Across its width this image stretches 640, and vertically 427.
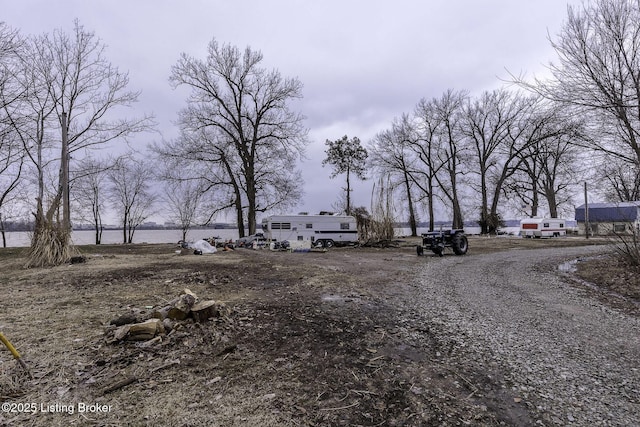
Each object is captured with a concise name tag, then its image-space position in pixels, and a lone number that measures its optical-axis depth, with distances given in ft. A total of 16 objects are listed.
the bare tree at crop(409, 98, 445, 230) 131.54
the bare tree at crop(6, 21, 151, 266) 34.09
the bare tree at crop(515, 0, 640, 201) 24.26
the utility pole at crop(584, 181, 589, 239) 105.60
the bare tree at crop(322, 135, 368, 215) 120.88
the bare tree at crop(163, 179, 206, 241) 118.93
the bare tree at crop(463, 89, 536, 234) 125.49
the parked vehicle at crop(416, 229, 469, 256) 55.49
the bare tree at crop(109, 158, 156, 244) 128.82
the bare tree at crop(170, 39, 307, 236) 92.27
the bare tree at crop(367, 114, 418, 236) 132.77
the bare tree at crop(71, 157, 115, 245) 80.90
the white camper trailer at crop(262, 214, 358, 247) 74.13
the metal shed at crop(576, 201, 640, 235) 113.40
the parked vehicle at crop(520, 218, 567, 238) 118.52
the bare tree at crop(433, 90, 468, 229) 129.39
